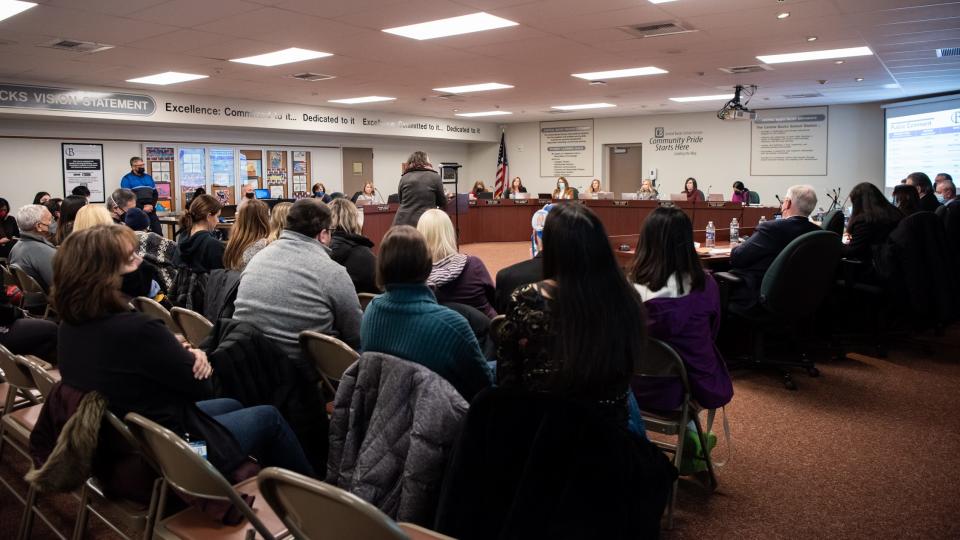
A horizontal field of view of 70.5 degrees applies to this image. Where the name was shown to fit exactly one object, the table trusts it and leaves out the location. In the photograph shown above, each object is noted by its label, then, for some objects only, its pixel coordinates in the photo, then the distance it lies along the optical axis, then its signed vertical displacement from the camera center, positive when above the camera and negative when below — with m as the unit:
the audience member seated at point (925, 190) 6.23 +0.19
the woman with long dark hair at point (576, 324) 1.57 -0.26
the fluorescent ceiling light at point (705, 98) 11.78 +2.01
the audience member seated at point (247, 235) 3.69 -0.12
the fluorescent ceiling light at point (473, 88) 10.19 +1.91
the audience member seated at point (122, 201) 6.12 +0.12
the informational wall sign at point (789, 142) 13.43 +1.39
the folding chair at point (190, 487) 1.61 -0.68
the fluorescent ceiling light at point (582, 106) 13.09 +2.07
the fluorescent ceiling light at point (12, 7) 5.25 +1.63
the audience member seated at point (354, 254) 3.72 -0.23
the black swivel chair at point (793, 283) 4.19 -0.46
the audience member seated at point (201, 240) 4.10 -0.16
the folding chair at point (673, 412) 2.60 -0.74
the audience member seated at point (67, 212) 4.86 +0.01
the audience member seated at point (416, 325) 1.95 -0.33
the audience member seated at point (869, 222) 5.29 -0.09
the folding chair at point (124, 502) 1.83 -0.84
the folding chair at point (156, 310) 3.27 -0.47
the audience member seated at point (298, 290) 2.71 -0.31
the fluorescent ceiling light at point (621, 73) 8.79 +1.84
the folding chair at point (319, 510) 1.26 -0.59
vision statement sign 9.13 +1.68
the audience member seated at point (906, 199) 5.85 +0.10
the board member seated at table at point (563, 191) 13.33 +0.43
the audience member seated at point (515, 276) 3.11 -0.29
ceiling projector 9.63 +1.42
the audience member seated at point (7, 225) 7.64 -0.13
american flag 17.36 +1.08
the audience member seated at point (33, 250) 4.45 -0.23
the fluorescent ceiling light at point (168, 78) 8.95 +1.83
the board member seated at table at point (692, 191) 12.06 +0.36
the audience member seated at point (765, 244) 4.43 -0.21
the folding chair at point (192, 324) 2.94 -0.49
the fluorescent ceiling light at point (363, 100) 11.70 +1.99
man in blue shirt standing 10.38 +0.57
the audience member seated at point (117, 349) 1.85 -0.37
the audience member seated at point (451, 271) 3.30 -0.29
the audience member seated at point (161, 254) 4.43 -0.26
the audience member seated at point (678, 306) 2.73 -0.39
